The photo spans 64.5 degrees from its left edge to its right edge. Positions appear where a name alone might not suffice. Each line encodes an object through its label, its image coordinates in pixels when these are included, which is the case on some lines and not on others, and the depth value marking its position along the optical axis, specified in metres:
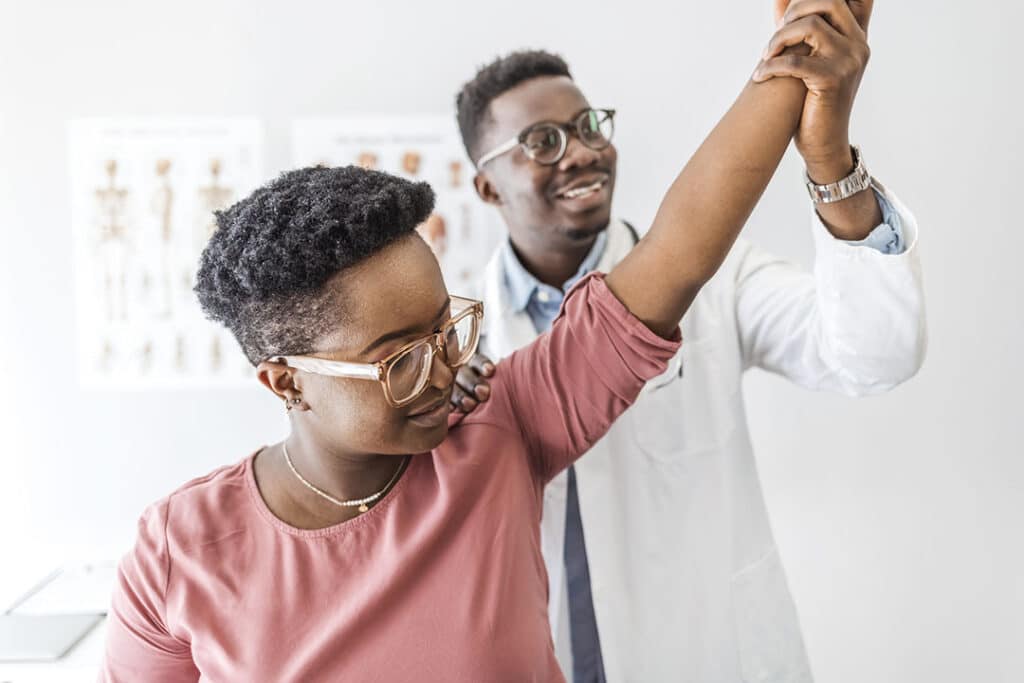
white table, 1.39
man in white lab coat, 1.26
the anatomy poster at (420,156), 1.68
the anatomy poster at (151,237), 1.70
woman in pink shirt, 0.81
